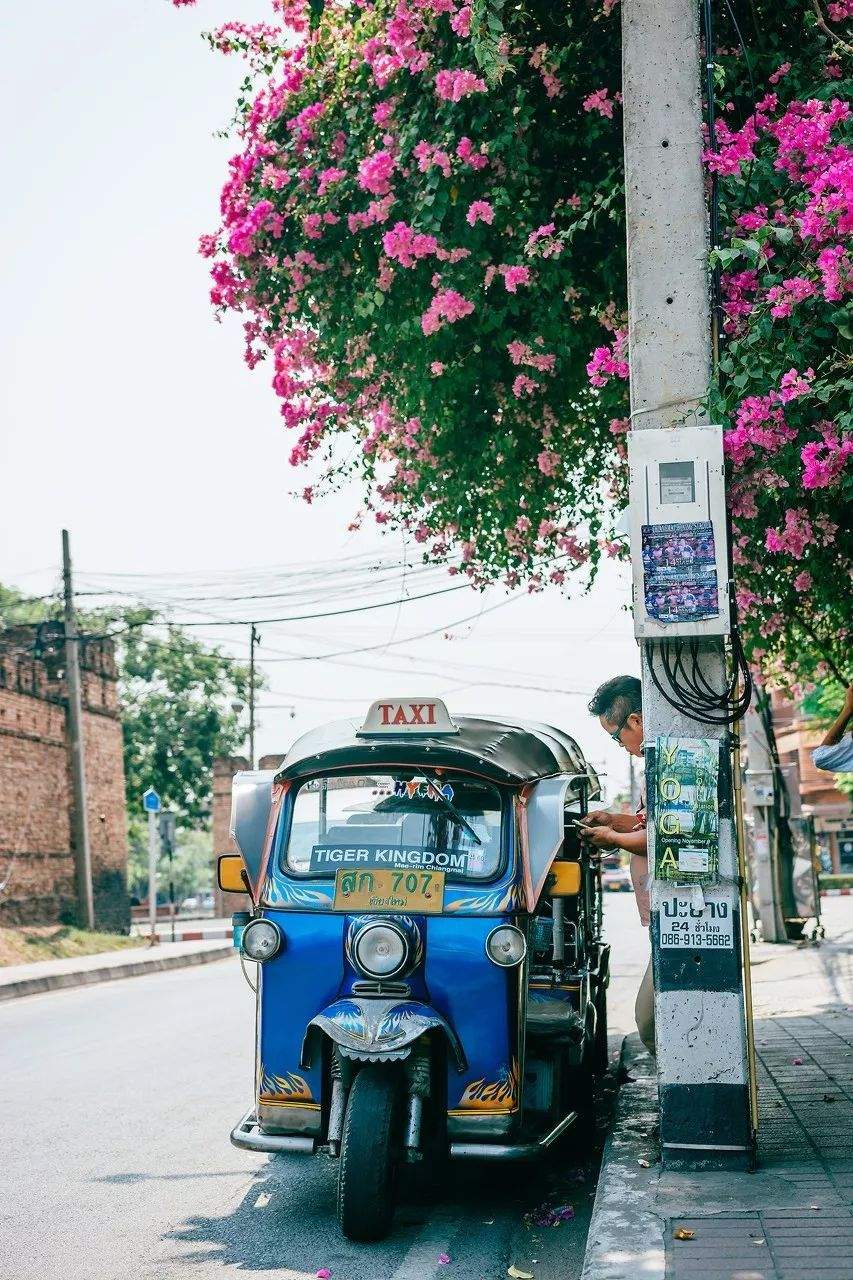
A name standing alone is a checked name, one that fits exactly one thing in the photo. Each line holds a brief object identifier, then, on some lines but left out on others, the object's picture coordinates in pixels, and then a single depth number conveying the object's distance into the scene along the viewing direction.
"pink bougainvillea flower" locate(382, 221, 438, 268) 7.98
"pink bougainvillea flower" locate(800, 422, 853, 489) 6.45
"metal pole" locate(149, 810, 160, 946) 27.58
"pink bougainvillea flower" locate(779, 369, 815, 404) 6.29
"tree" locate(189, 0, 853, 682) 6.67
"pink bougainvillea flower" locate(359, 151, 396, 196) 8.00
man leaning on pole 7.38
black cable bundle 6.10
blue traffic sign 27.89
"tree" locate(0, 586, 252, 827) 55.75
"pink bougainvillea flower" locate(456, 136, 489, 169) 7.78
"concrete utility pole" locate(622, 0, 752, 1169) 5.93
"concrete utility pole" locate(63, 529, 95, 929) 26.19
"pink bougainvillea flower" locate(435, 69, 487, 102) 7.49
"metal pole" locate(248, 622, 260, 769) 43.09
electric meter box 6.11
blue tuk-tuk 5.92
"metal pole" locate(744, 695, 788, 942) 19.31
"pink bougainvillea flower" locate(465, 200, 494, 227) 7.78
